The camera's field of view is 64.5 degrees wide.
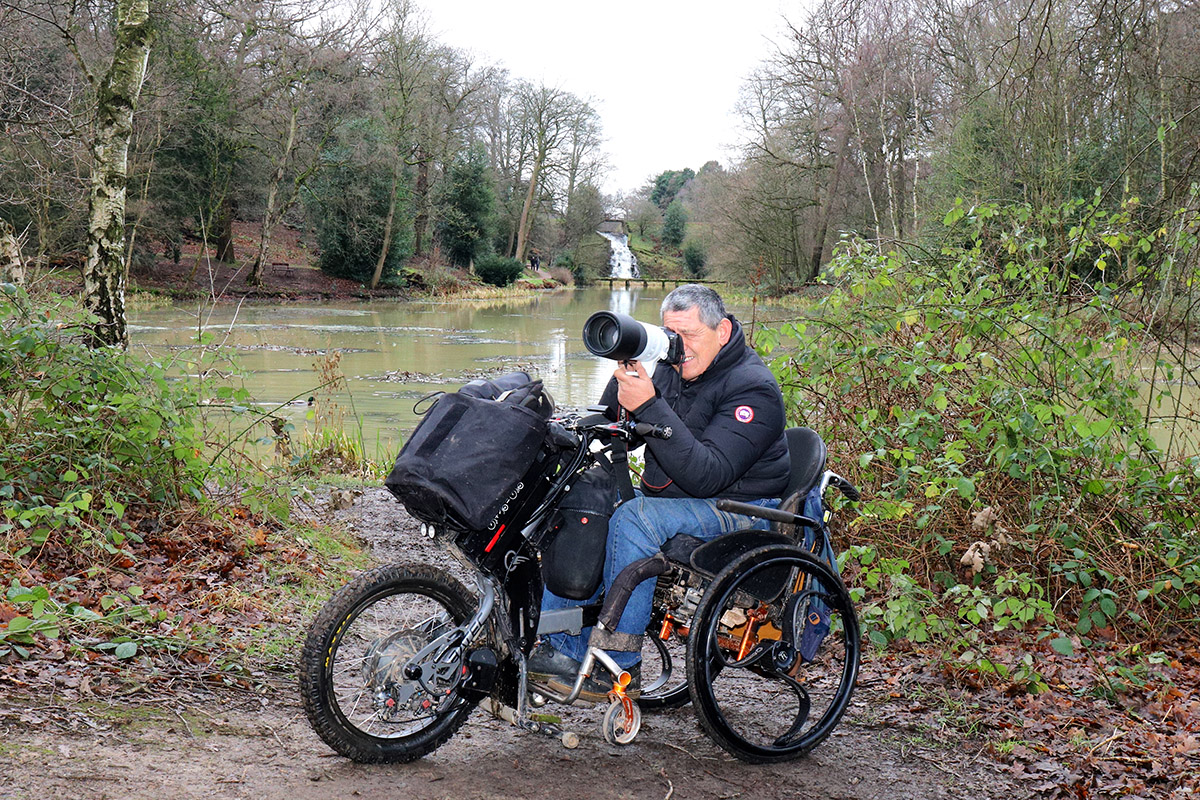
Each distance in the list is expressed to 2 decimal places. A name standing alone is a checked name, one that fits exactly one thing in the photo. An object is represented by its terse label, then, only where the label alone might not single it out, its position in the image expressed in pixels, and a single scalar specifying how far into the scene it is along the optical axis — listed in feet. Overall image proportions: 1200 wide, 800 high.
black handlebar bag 8.11
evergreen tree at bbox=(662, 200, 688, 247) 230.27
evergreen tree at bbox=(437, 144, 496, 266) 124.16
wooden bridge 192.24
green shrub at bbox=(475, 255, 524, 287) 129.49
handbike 8.52
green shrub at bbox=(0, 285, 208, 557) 13.99
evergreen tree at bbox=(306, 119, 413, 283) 100.89
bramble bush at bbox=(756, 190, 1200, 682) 13.97
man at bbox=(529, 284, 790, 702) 9.34
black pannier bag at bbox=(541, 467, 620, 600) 9.29
